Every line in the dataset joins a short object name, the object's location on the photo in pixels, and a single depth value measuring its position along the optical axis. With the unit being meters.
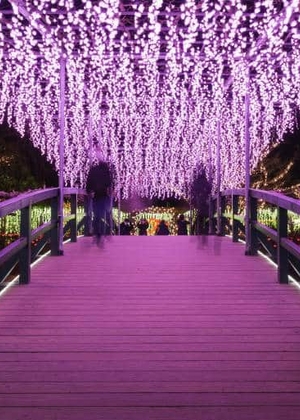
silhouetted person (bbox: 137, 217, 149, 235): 17.99
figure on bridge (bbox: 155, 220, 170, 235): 17.47
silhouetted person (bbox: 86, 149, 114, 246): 8.55
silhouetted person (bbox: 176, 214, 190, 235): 17.27
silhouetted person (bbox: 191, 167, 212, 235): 9.26
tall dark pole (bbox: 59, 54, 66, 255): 7.78
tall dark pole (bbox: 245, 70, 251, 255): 7.72
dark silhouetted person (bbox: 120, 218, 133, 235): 17.44
